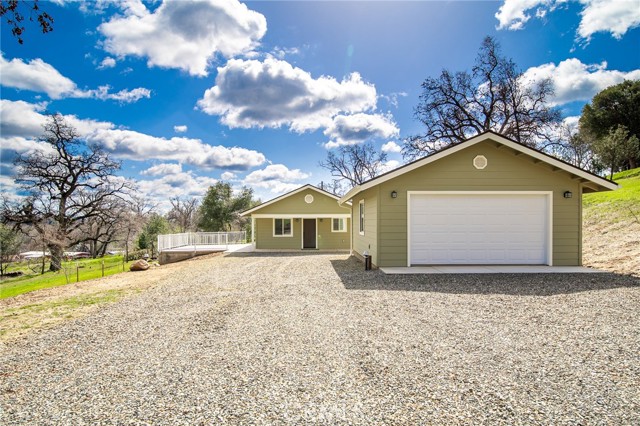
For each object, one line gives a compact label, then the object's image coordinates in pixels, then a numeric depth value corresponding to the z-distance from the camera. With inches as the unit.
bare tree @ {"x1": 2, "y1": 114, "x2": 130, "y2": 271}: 832.9
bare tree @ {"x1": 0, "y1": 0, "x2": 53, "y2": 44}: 140.9
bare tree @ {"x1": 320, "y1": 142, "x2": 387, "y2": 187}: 1378.0
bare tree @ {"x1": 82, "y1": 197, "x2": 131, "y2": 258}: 959.0
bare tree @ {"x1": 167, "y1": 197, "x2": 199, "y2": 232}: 1768.0
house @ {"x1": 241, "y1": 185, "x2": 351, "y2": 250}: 745.0
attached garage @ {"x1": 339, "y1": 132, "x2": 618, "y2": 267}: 368.8
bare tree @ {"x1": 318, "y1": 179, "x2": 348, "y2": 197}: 1475.3
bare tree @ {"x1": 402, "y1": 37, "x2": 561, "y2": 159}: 860.0
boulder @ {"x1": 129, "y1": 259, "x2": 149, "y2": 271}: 510.3
